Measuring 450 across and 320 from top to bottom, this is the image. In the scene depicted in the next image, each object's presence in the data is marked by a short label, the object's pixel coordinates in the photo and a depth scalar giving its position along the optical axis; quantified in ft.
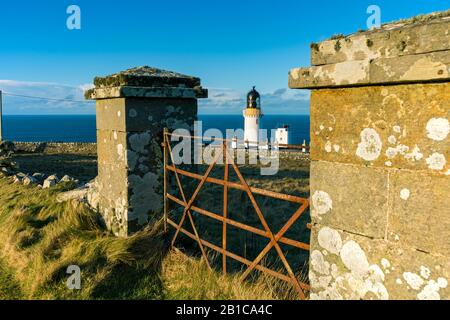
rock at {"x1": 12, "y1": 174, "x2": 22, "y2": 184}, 26.53
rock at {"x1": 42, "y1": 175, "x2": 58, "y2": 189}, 24.12
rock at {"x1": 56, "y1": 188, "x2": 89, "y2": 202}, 19.83
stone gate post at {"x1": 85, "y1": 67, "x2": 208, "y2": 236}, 15.31
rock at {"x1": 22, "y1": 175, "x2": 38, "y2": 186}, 25.48
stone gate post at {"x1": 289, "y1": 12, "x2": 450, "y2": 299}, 6.37
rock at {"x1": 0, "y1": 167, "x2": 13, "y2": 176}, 30.30
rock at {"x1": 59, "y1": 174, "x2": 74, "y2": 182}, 25.55
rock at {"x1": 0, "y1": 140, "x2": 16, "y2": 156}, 64.70
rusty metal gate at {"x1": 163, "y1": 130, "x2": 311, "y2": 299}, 9.85
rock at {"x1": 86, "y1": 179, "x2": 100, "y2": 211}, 18.61
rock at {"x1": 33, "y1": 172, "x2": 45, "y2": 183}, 29.74
